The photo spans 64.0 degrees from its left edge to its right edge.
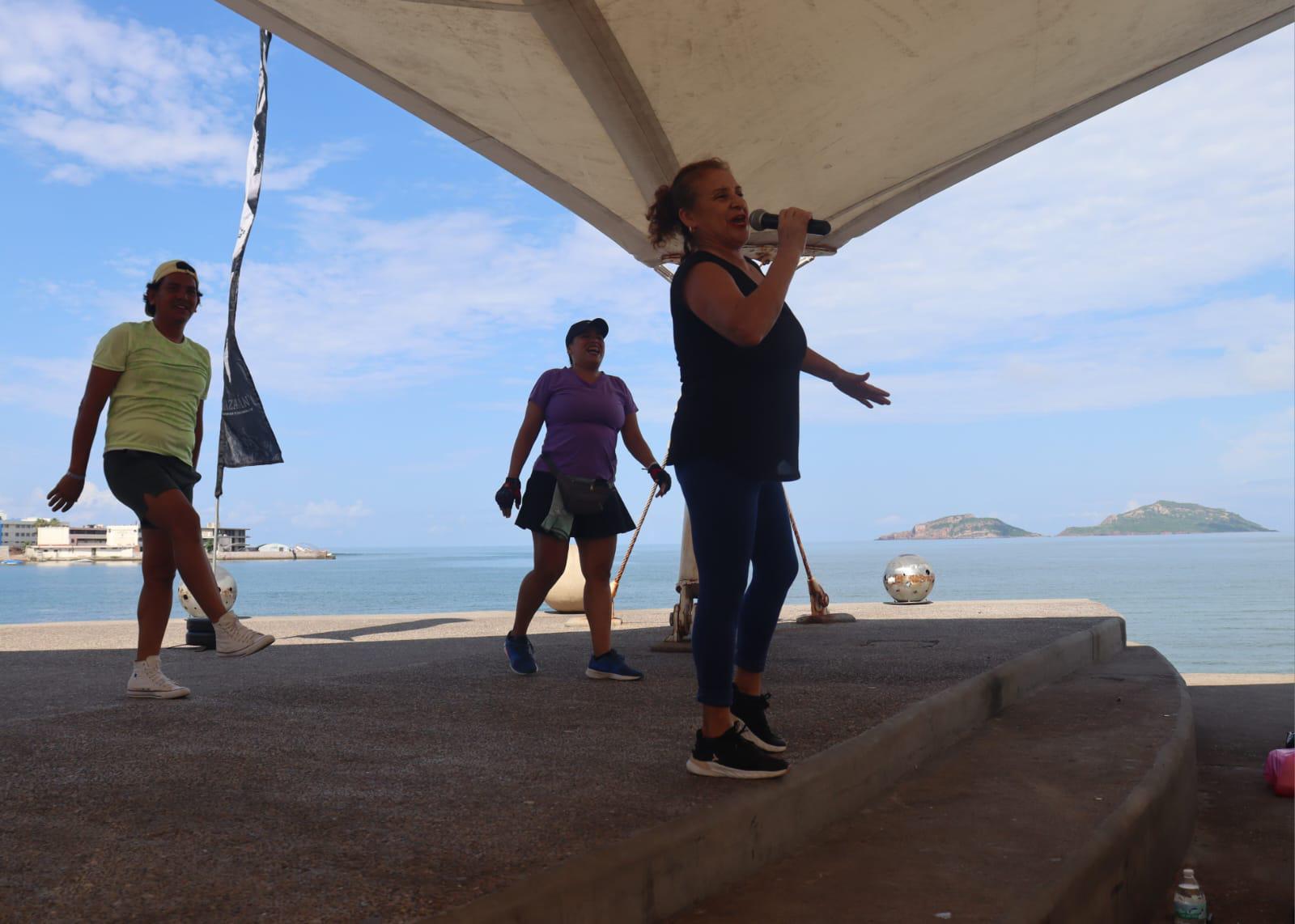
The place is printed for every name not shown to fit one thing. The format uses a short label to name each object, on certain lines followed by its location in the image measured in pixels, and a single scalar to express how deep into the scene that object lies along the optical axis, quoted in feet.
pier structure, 6.79
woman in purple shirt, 17.03
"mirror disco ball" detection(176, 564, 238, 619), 24.99
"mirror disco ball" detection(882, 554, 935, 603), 35.27
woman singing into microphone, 9.18
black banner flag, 27.43
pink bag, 15.29
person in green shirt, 13.96
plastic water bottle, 10.03
